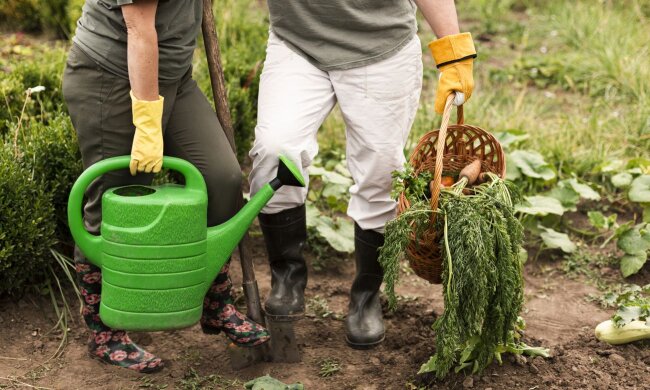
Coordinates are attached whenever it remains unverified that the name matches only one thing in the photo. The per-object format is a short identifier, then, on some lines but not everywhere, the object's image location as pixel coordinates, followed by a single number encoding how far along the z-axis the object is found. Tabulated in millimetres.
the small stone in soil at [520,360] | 2859
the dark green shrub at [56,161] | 3186
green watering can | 2477
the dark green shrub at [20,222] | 2975
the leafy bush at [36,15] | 5398
